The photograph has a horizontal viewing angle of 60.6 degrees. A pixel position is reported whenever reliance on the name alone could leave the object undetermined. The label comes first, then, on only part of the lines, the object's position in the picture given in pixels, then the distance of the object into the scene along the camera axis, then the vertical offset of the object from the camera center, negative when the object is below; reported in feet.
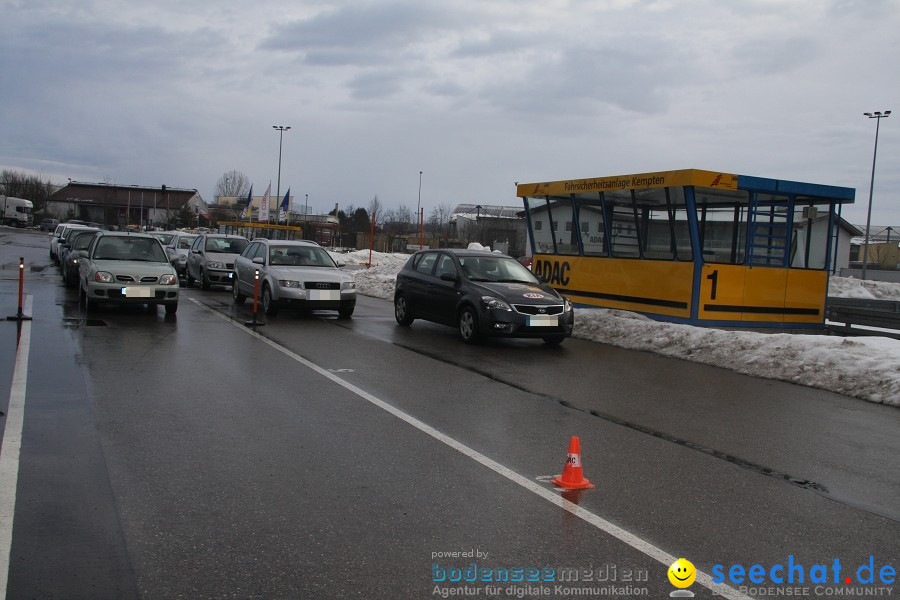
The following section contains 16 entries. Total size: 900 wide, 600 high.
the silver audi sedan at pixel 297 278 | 50.03 -2.60
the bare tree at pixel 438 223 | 264.93 +10.60
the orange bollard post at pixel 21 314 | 41.57 -5.12
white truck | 276.21 +3.17
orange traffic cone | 17.35 -4.89
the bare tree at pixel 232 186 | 390.01 +24.37
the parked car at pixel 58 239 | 95.04 -1.98
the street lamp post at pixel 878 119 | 140.36 +29.02
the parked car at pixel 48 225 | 277.64 -1.05
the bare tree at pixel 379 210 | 338.13 +16.14
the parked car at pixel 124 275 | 46.44 -2.88
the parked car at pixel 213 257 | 72.59 -2.35
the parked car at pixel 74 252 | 64.86 -2.37
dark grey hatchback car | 40.37 -2.56
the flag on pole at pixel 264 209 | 130.06 +4.68
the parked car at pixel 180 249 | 83.84 -2.12
